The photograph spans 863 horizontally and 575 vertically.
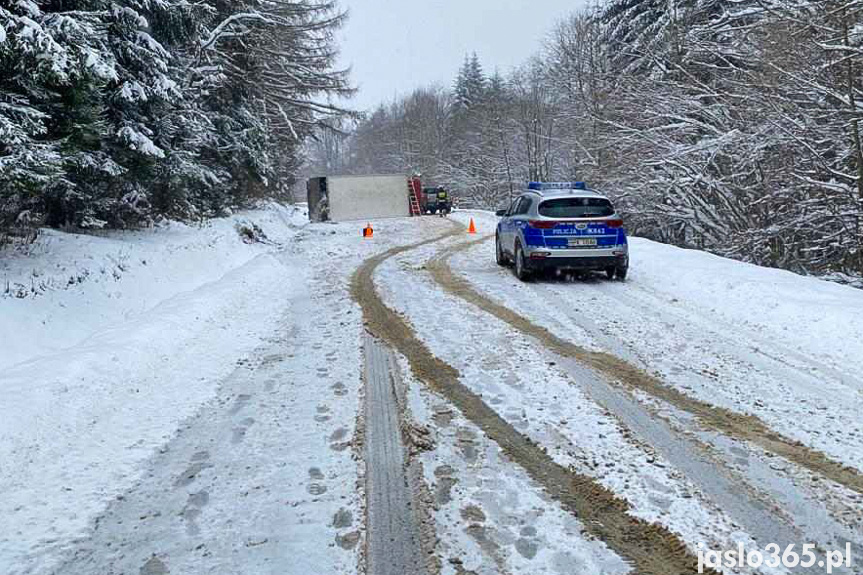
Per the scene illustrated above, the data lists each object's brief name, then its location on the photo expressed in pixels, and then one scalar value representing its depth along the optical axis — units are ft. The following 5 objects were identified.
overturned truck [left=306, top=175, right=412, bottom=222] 114.73
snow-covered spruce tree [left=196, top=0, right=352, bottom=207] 62.69
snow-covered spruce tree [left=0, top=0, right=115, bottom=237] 24.85
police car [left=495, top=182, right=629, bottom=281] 36.63
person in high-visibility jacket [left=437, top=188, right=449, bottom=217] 130.52
